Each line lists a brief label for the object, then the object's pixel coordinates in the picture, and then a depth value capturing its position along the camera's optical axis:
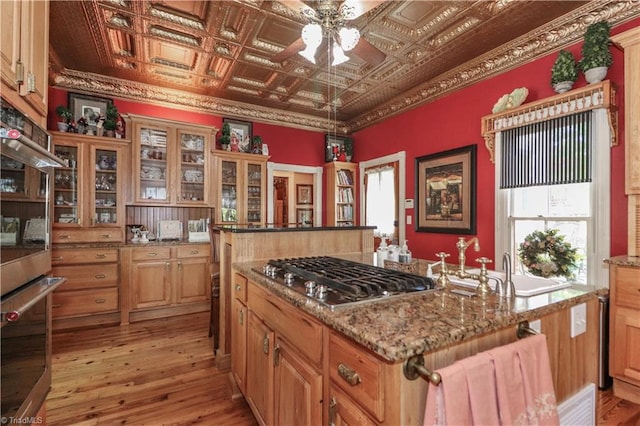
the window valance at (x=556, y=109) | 2.36
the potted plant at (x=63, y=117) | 3.55
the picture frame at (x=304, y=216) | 5.60
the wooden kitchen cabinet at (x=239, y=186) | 4.34
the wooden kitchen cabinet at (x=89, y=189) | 3.52
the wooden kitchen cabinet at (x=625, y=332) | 2.02
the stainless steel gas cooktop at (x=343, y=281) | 1.16
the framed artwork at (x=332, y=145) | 5.32
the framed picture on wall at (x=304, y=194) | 5.84
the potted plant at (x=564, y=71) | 2.55
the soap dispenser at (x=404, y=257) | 1.95
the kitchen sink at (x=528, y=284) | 1.23
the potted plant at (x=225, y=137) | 4.43
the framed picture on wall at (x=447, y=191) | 3.50
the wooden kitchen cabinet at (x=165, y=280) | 3.63
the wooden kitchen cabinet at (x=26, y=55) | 1.10
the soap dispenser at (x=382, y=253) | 2.10
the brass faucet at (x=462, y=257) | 1.28
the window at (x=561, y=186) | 2.45
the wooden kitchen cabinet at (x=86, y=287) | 3.32
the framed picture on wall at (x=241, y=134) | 4.59
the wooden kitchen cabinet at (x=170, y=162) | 3.86
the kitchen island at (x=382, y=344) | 0.82
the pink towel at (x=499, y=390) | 0.78
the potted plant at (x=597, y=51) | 2.35
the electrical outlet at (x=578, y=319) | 1.21
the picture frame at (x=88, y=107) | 3.80
